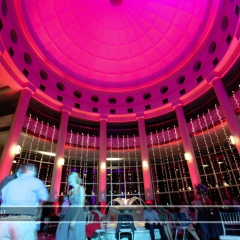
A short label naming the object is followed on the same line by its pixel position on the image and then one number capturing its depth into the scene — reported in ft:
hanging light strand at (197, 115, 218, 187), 42.34
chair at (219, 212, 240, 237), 16.42
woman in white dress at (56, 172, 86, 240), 7.88
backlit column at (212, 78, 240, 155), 32.79
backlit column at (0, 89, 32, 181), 31.31
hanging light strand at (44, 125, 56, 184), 45.92
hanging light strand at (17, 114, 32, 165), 40.54
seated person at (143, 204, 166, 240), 19.63
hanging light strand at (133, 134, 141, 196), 51.49
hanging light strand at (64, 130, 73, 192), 48.89
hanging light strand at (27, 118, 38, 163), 42.45
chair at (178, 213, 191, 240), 18.21
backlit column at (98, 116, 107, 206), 42.70
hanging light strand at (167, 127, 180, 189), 48.33
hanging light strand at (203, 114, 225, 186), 42.53
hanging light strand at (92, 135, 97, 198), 52.48
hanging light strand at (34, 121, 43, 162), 43.19
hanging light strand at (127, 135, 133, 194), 51.55
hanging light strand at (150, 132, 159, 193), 50.64
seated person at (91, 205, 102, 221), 26.50
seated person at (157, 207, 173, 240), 19.00
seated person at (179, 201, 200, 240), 18.22
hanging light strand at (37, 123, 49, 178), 44.56
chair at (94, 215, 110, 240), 15.87
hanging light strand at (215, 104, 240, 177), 39.08
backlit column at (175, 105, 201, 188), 38.22
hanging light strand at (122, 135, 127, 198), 49.81
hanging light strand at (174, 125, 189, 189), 47.30
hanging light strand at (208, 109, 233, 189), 40.77
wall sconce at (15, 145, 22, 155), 33.55
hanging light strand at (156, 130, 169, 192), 50.41
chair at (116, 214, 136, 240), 17.51
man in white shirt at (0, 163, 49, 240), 6.15
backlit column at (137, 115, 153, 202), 42.26
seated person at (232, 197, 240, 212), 23.27
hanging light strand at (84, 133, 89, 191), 51.45
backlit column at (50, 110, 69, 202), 38.45
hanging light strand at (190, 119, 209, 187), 44.79
